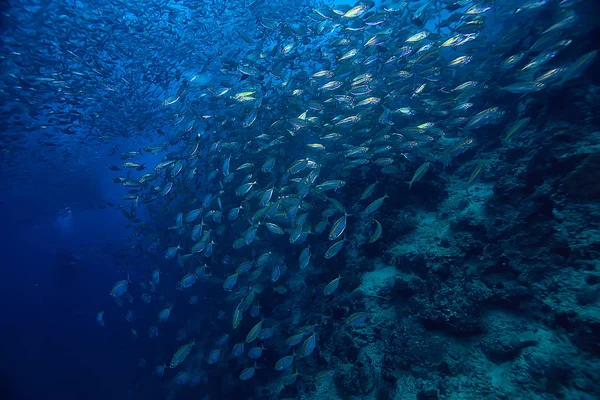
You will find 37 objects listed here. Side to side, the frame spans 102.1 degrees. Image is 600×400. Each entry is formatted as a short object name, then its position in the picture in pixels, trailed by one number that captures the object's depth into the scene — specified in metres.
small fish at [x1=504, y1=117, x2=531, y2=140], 4.68
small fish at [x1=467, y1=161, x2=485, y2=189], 4.62
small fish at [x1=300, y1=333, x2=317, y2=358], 5.05
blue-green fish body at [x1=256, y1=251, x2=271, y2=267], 6.67
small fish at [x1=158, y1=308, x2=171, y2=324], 8.12
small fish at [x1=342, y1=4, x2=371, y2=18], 7.00
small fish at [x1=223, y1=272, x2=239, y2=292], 6.86
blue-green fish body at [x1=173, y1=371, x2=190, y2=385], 7.39
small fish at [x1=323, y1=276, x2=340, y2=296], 5.61
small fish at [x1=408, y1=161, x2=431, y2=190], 5.41
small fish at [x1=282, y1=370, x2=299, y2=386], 5.72
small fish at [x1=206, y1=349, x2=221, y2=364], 6.81
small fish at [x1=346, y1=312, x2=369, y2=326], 4.90
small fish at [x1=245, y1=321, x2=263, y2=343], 5.86
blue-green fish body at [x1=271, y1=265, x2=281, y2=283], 6.95
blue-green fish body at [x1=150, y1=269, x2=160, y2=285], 9.01
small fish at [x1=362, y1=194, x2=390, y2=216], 5.59
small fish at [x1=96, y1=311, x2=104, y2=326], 10.08
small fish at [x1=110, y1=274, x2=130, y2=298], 7.99
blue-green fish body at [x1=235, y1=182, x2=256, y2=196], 7.18
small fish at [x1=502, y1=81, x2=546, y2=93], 4.73
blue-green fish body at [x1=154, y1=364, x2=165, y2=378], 8.85
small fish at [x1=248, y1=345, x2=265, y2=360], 6.43
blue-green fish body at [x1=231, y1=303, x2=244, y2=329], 6.31
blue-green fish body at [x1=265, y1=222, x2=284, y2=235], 6.79
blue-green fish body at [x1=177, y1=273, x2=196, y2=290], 7.42
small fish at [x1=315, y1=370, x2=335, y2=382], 4.96
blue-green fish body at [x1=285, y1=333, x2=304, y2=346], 5.52
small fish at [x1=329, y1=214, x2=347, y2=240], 5.49
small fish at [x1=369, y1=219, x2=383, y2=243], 5.46
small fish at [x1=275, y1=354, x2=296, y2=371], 5.64
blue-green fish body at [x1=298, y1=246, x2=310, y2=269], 6.10
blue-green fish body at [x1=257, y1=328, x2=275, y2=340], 6.33
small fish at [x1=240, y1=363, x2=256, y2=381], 6.26
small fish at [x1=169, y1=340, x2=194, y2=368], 6.38
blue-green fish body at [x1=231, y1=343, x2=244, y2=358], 6.77
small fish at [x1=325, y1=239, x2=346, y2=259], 5.72
